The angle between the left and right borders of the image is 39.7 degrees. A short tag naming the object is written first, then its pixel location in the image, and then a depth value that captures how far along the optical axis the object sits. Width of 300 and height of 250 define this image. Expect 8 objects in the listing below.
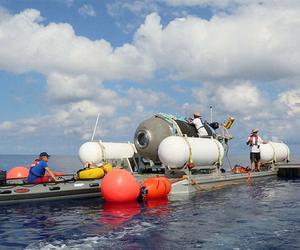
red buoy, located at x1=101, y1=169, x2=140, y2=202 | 16.73
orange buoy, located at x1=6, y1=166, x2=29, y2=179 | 21.69
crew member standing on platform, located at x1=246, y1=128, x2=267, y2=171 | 28.00
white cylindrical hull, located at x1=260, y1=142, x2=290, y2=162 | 30.19
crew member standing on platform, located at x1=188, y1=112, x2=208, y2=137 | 24.47
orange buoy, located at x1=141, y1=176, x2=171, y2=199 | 18.06
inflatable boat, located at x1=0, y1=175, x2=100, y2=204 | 16.80
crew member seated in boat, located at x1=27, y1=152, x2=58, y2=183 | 17.95
